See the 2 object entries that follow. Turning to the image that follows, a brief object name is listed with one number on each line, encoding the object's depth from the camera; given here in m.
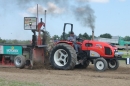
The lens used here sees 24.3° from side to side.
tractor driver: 13.19
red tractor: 12.58
